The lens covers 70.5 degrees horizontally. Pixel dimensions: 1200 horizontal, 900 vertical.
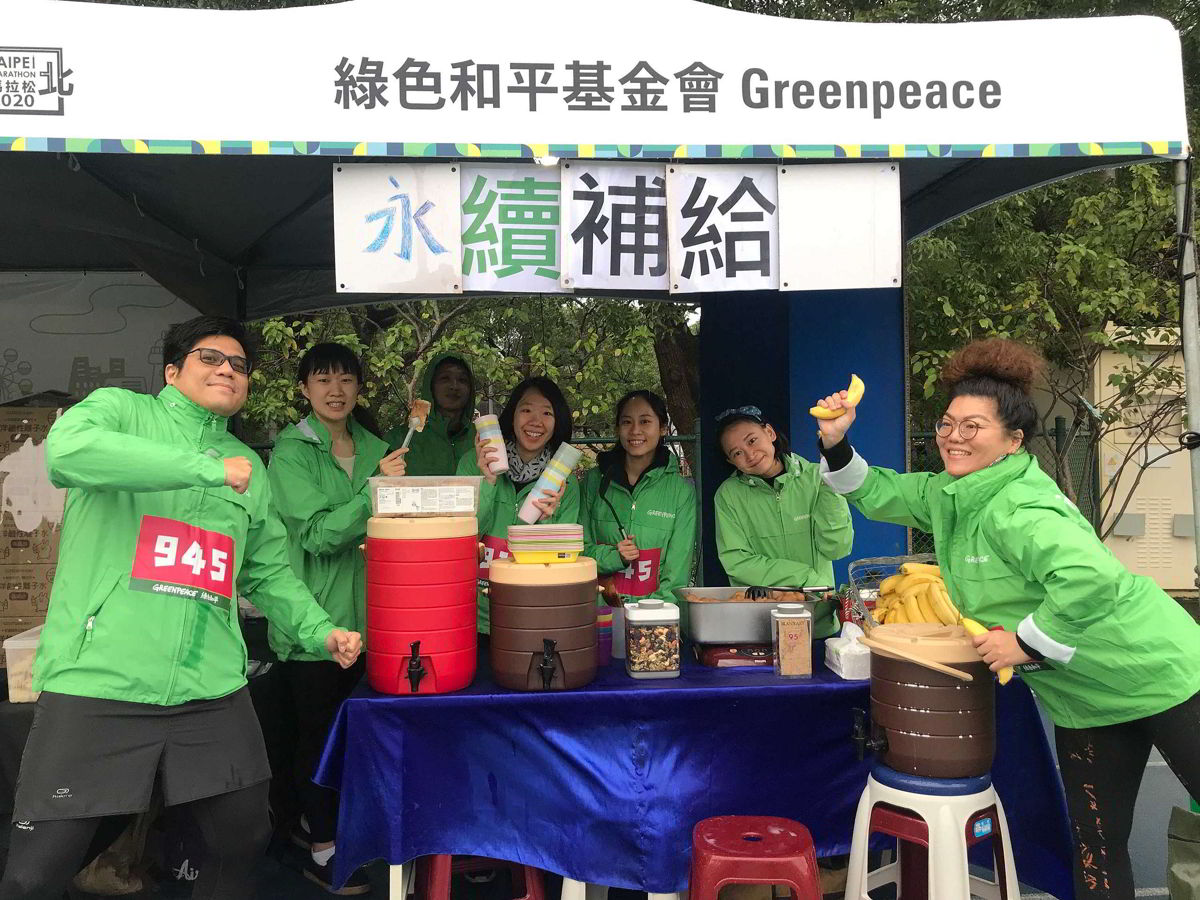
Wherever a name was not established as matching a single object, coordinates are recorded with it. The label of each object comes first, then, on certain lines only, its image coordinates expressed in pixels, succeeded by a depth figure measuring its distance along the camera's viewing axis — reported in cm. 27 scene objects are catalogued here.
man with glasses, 189
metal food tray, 266
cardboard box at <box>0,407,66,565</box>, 387
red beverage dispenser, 234
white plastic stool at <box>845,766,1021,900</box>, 216
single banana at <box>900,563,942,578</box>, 256
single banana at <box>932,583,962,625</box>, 240
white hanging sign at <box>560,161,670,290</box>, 251
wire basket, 267
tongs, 279
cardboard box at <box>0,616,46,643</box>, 384
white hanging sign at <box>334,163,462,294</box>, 247
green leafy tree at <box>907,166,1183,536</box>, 598
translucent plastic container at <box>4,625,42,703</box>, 270
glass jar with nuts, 250
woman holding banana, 202
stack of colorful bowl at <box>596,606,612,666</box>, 269
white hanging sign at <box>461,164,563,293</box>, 251
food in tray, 272
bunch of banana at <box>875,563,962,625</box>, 245
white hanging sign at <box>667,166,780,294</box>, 255
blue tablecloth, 238
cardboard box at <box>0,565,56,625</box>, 385
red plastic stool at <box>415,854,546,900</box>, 248
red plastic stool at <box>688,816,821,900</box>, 218
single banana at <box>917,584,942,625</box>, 246
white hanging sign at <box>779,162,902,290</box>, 257
